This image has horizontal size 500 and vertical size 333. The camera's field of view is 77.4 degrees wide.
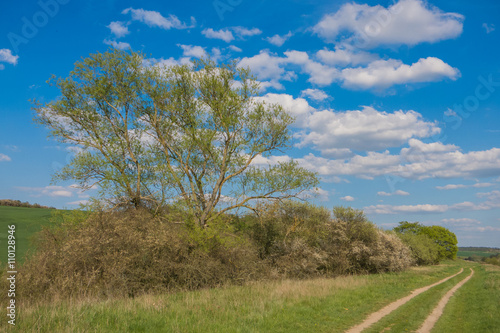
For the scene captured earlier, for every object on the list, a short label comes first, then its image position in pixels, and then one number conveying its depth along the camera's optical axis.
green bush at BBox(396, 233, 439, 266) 56.09
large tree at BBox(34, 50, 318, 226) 22.70
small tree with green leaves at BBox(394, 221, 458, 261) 87.75
